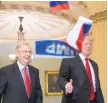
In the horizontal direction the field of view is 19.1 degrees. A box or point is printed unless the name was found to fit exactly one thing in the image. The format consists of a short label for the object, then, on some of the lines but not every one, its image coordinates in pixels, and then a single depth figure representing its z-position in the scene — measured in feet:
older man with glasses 8.30
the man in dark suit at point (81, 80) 9.11
